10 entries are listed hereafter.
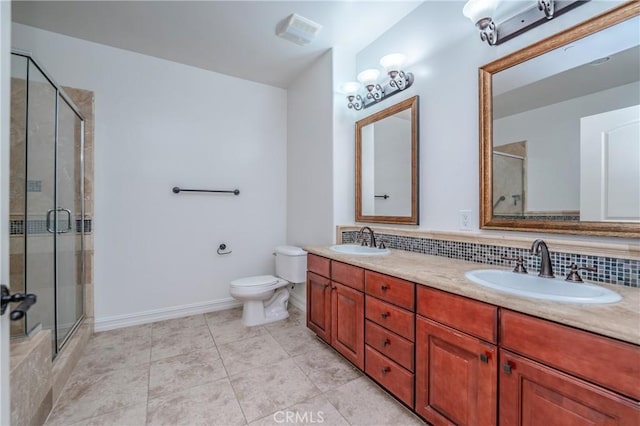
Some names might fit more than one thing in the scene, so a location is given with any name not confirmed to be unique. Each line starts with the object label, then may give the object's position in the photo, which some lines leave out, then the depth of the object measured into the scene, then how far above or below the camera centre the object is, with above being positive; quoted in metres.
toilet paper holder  2.89 -0.39
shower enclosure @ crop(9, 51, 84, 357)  1.73 +0.08
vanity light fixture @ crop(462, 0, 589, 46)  1.27 +0.98
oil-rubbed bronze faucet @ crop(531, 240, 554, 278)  1.20 -0.19
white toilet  2.45 -0.69
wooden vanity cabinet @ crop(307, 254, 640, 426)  0.76 -0.53
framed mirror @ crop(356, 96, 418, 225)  1.98 +0.39
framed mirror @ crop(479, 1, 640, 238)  1.10 +0.38
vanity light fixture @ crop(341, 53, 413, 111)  1.96 +1.02
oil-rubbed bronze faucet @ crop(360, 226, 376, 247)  2.16 -0.19
